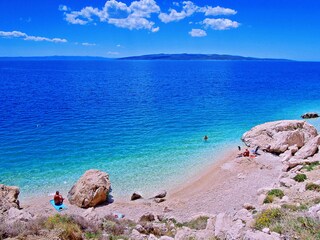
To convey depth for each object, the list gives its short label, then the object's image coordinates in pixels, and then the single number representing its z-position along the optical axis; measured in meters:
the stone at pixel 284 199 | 17.30
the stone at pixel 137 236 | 13.55
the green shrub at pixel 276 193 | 19.18
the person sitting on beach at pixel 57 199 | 22.42
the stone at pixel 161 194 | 24.22
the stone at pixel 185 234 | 13.24
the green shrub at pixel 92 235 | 12.64
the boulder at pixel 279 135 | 32.69
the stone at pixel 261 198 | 19.31
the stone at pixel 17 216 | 13.95
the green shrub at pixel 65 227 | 11.98
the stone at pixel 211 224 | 14.24
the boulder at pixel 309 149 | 29.09
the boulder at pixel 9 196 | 19.82
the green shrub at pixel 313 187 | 18.34
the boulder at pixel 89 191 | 22.67
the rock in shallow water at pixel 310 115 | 51.41
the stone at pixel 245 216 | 13.62
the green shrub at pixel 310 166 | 24.19
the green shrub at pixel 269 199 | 18.69
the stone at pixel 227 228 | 11.73
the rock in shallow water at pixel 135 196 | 23.92
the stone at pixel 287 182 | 21.27
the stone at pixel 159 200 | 23.54
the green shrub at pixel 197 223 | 15.93
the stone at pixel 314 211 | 12.64
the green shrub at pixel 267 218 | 12.58
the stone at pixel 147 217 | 17.72
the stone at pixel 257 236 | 10.84
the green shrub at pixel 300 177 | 21.62
